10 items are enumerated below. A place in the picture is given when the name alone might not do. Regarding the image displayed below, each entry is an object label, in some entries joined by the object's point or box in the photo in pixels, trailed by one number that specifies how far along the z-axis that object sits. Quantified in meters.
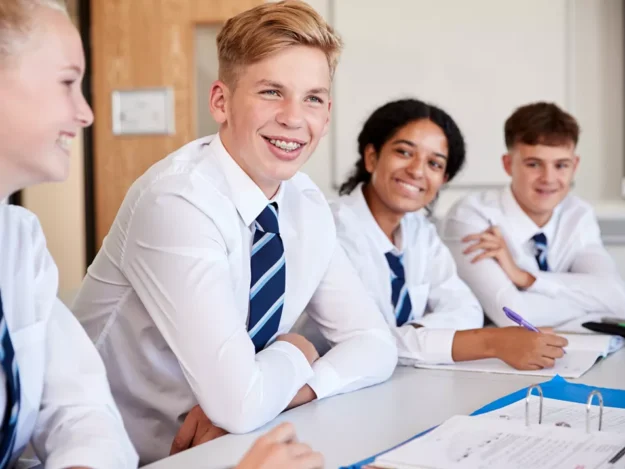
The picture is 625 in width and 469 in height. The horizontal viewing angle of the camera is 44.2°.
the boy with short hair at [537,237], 2.41
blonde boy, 1.33
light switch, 4.30
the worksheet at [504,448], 0.95
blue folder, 1.32
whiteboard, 3.96
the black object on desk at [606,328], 1.99
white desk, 1.10
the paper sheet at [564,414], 1.15
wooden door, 4.28
